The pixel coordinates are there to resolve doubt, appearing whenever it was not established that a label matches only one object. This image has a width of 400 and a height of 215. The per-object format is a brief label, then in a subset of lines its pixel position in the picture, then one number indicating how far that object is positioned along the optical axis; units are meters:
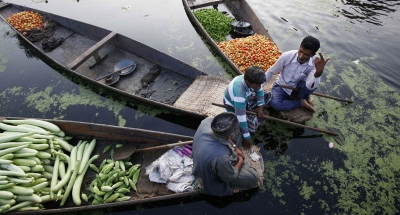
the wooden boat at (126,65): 5.64
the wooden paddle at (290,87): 4.64
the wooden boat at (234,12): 7.21
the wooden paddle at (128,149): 3.97
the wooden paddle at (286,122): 4.31
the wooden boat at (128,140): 3.76
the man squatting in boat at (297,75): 3.98
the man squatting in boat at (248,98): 3.35
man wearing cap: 2.83
